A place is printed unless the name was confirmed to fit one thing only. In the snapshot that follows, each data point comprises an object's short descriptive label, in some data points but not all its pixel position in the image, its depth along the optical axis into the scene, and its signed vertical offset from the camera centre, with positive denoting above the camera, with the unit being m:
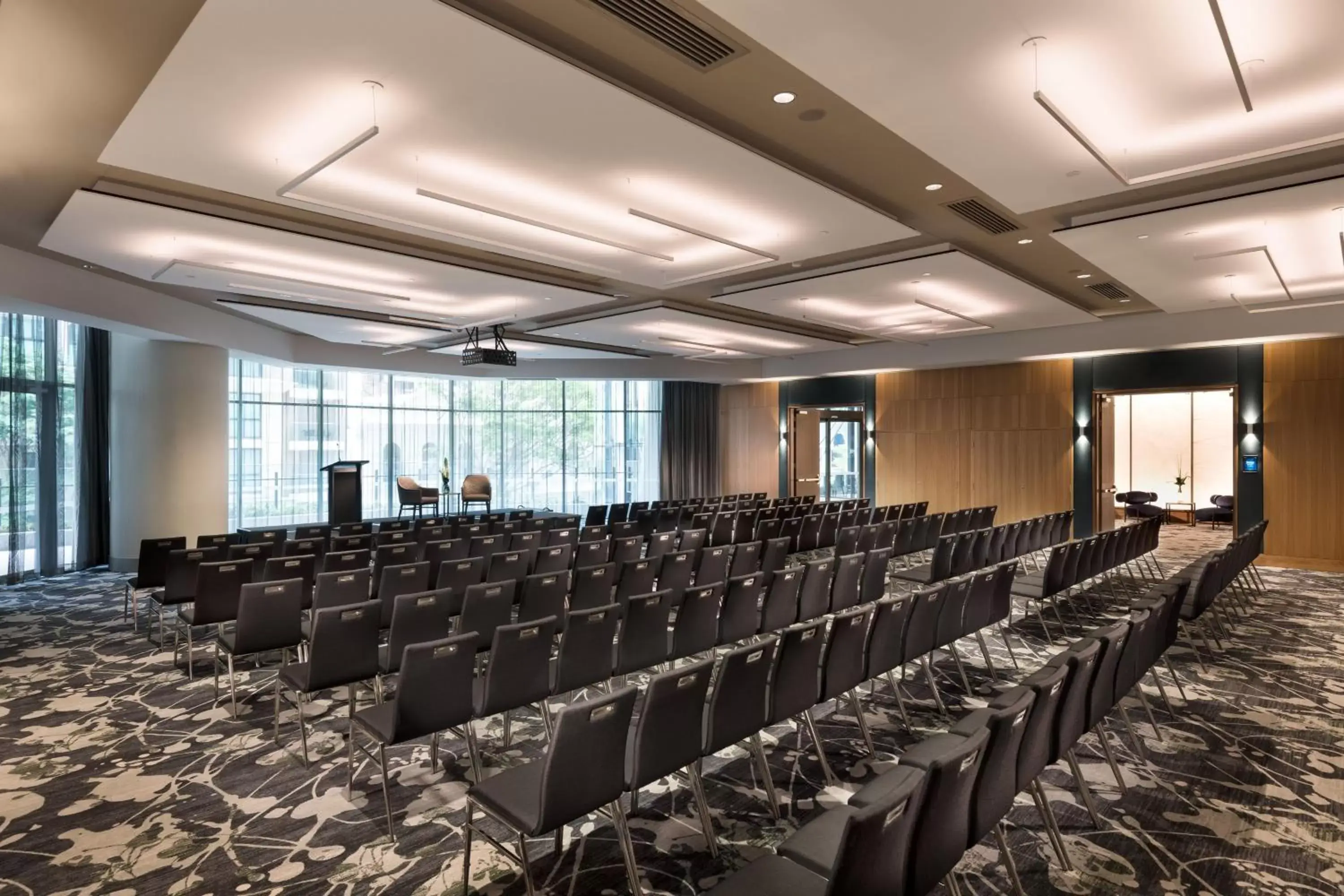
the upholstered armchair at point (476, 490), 15.44 -1.05
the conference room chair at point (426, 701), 3.27 -1.23
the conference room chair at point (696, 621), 4.71 -1.21
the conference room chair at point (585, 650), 3.96 -1.19
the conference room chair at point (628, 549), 7.27 -1.11
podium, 12.99 -0.94
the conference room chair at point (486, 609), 4.74 -1.14
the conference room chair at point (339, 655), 3.99 -1.22
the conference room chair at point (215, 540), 7.75 -1.09
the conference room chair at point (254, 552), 6.78 -1.07
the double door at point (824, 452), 18.34 -0.27
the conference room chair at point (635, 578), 5.82 -1.13
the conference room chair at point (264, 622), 4.72 -1.21
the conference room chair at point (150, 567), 6.95 -1.23
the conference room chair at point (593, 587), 5.51 -1.14
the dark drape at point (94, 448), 10.92 -0.08
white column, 10.55 +0.04
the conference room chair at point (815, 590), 5.76 -1.22
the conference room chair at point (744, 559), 6.80 -1.13
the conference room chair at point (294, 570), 5.90 -1.08
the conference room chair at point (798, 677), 3.51 -1.20
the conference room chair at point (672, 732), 2.81 -1.19
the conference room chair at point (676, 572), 6.27 -1.15
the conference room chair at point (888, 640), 4.21 -1.21
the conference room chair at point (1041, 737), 2.70 -1.17
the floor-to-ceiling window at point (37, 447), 9.59 -0.05
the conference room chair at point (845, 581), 6.14 -1.22
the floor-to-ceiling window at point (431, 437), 14.47 +0.13
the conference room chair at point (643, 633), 4.34 -1.20
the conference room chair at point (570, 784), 2.48 -1.26
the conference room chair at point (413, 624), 4.26 -1.11
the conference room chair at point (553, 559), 6.58 -1.09
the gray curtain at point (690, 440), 18.92 +0.05
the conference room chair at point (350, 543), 7.64 -1.10
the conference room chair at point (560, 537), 8.26 -1.11
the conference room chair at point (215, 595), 5.42 -1.18
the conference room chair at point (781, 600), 5.43 -1.23
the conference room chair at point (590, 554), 7.02 -1.11
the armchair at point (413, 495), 14.70 -1.11
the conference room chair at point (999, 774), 2.33 -1.15
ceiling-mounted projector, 11.34 +1.37
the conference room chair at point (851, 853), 1.73 -1.16
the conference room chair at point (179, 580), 6.15 -1.20
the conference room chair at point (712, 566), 6.54 -1.16
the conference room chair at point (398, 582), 5.43 -1.09
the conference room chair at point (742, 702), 3.17 -1.20
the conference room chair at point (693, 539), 8.46 -1.16
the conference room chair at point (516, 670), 3.60 -1.19
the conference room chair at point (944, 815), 2.00 -1.12
